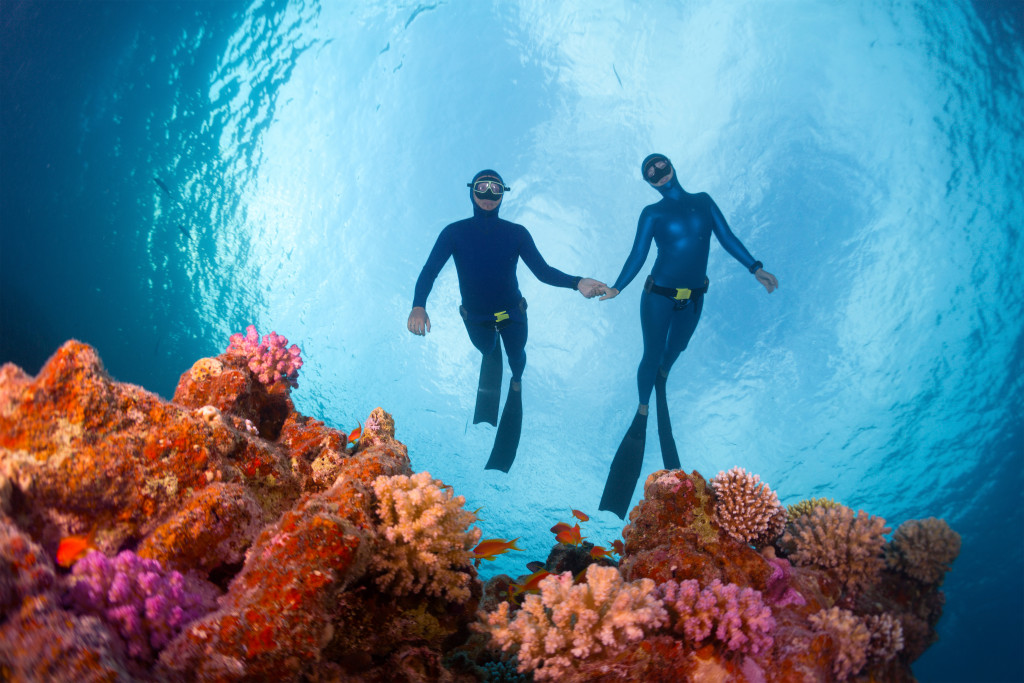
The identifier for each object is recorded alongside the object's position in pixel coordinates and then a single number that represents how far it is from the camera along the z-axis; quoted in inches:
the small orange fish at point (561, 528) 225.3
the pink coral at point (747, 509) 159.5
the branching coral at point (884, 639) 136.8
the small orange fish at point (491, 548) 129.1
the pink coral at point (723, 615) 107.7
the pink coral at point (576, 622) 99.4
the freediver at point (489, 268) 303.9
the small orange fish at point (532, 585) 168.4
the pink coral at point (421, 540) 99.1
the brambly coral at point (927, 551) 175.5
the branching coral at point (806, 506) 183.1
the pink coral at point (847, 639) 121.6
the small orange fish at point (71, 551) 79.7
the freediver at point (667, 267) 319.0
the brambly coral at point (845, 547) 161.8
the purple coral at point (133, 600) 65.0
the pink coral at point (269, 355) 190.9
